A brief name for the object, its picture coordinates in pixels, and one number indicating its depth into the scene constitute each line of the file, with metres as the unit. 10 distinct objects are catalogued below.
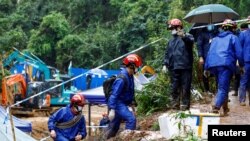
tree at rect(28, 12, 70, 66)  52.57
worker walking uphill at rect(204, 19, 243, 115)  11.26
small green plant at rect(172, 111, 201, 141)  9.21
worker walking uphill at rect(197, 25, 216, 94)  14.58
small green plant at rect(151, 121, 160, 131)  12.30
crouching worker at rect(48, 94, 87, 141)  11.63
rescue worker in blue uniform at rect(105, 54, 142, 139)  11.27
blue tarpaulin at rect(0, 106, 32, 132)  20.25
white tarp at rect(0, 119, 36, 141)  12.97
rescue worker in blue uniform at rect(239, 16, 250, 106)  12.23
